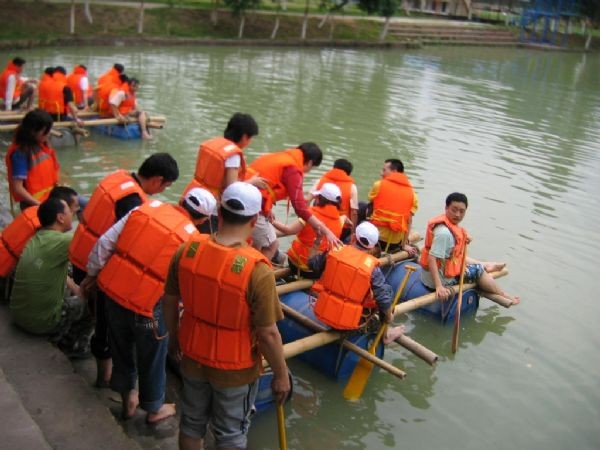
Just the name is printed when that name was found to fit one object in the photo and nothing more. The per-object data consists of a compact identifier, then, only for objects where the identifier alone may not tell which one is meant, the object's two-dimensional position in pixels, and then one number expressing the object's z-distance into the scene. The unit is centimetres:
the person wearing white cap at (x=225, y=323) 303
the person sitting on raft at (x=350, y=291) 498
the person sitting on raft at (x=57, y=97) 1122
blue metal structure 4238
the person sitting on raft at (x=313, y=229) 615
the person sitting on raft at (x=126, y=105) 1170
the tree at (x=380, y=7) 3322
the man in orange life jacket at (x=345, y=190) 690
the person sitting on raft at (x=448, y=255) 633
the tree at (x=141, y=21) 2614
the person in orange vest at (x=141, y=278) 372
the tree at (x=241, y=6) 2925
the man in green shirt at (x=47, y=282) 441
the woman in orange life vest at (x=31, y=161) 592
